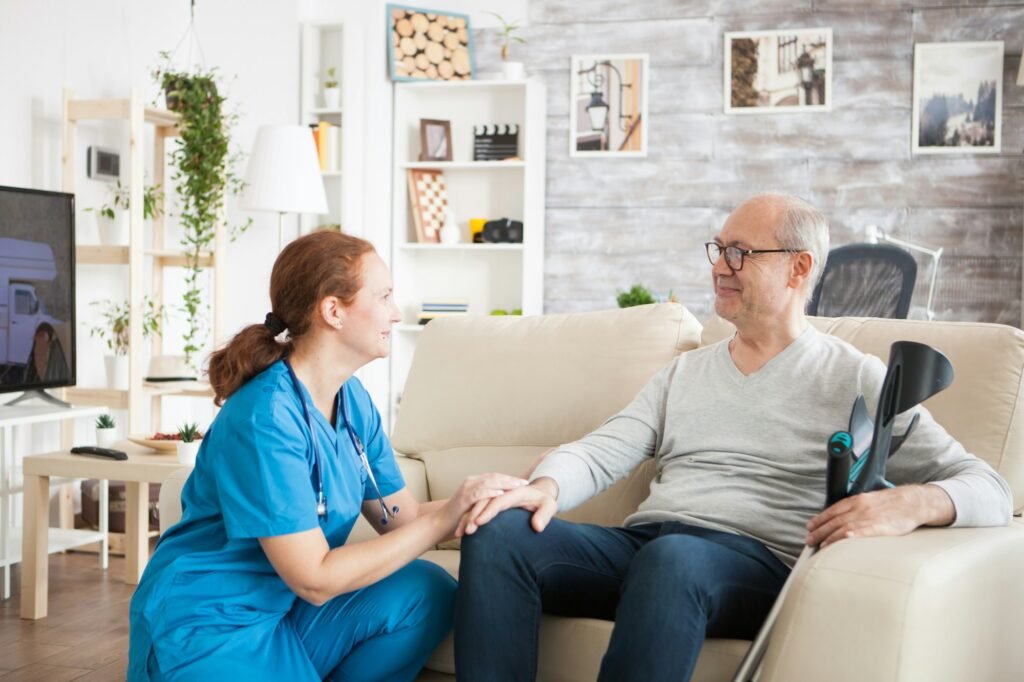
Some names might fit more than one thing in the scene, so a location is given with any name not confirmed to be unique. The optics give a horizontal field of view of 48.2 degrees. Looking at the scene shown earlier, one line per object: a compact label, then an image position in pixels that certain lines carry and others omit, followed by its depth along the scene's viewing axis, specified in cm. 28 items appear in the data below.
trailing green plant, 440
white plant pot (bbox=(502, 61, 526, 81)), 556
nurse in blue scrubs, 173
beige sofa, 156
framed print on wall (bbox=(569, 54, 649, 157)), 562
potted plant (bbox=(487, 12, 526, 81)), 557
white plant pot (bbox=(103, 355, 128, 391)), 407
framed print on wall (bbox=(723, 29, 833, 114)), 539
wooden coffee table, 324
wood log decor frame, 568
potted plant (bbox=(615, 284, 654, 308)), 501
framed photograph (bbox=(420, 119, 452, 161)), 574
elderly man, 174
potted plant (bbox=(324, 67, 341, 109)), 564
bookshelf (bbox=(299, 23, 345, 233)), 562
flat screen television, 338
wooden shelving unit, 402
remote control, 332
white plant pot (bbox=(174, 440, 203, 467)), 329
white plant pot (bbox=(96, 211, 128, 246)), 423
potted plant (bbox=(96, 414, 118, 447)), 362
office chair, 432
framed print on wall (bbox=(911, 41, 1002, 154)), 521
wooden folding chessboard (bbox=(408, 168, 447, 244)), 573
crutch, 175
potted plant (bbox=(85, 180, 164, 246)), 422
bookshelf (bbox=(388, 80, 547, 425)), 569
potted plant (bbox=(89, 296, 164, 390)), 407
